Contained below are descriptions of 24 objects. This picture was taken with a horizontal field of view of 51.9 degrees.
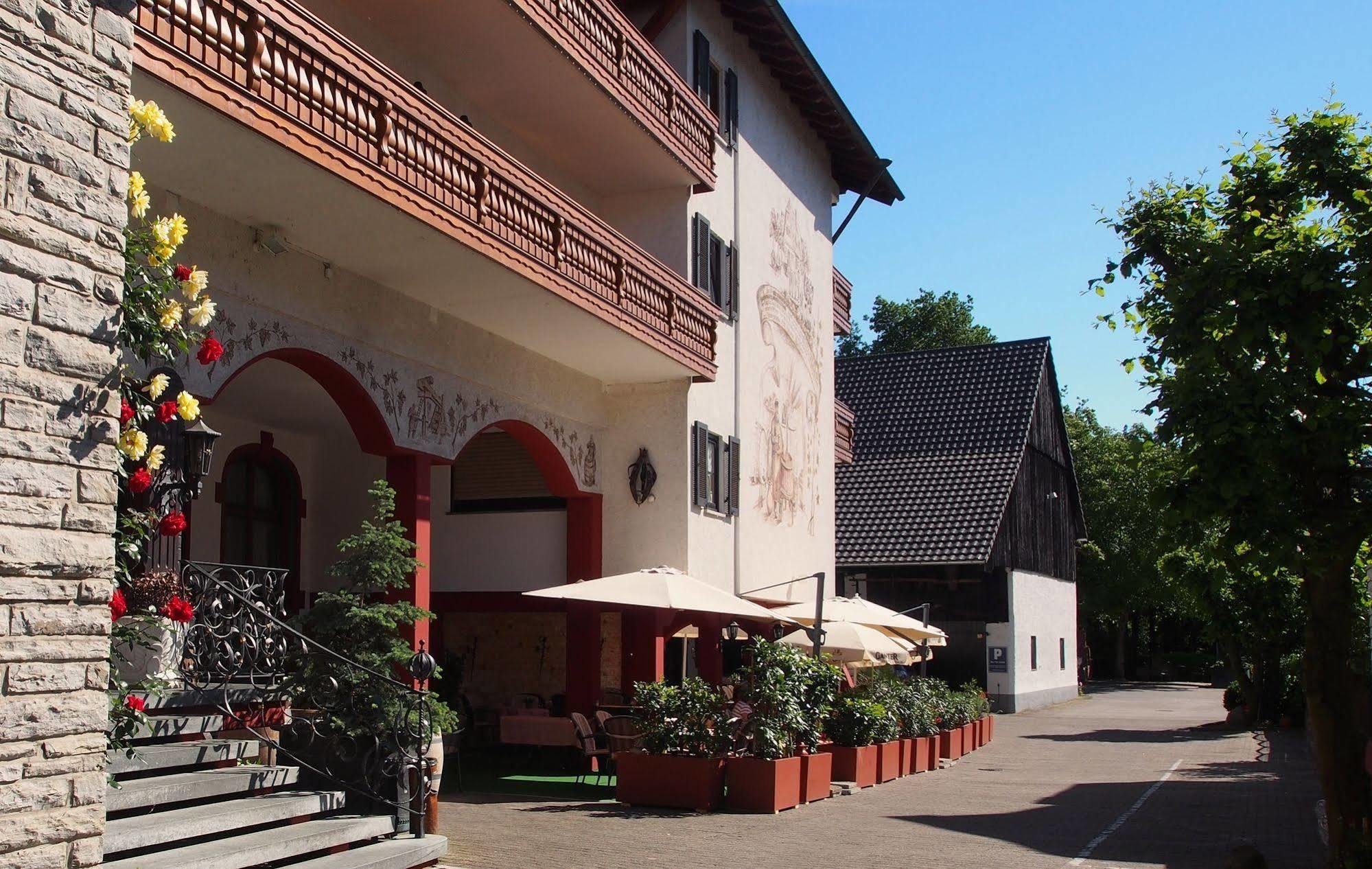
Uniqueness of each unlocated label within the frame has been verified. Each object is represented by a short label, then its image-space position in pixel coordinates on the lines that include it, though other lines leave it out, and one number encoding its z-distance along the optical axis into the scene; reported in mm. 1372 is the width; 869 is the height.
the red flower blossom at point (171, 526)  7801
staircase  8211
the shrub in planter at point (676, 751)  14062
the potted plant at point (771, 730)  14062
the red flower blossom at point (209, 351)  7676
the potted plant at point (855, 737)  16938
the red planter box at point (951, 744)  21656
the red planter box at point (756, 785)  14008
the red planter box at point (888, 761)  17844
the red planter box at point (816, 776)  14883
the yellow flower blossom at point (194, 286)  7566
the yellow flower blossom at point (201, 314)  7707
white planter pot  9109
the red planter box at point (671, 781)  14000
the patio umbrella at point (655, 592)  15703
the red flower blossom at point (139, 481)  7105
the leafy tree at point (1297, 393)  9820
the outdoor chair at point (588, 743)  16328
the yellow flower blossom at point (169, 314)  7430
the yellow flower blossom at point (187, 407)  7457
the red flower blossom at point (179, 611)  7801
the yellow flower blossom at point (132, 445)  7020
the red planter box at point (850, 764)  16922
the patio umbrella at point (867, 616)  20750
